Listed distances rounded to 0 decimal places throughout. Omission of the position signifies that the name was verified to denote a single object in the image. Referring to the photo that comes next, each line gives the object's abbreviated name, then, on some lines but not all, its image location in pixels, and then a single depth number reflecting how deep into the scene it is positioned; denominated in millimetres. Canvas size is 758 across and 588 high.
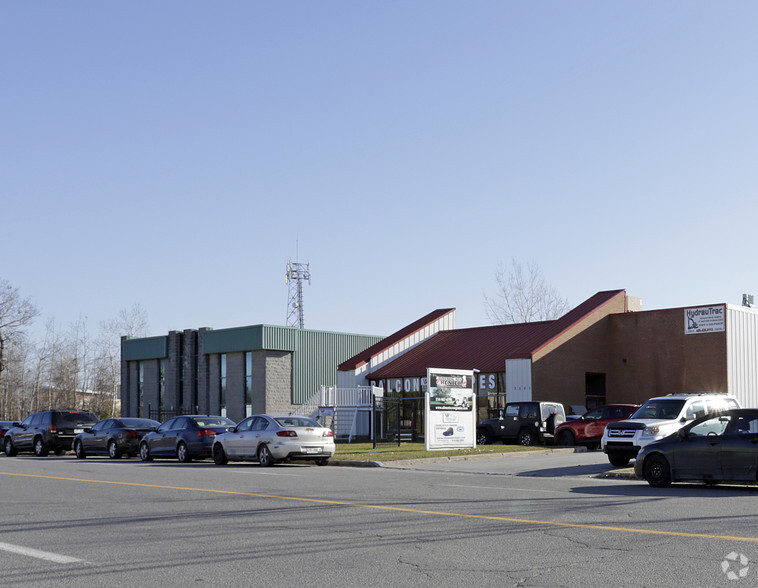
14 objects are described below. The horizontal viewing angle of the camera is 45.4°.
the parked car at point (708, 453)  15836
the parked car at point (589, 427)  30812
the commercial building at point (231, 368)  48219
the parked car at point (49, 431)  32781
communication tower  80625
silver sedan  23797
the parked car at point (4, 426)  35700
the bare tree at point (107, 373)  83562
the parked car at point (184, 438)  26984
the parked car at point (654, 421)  22000
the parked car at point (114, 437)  30141
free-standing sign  28906
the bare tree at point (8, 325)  69375
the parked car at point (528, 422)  32625
